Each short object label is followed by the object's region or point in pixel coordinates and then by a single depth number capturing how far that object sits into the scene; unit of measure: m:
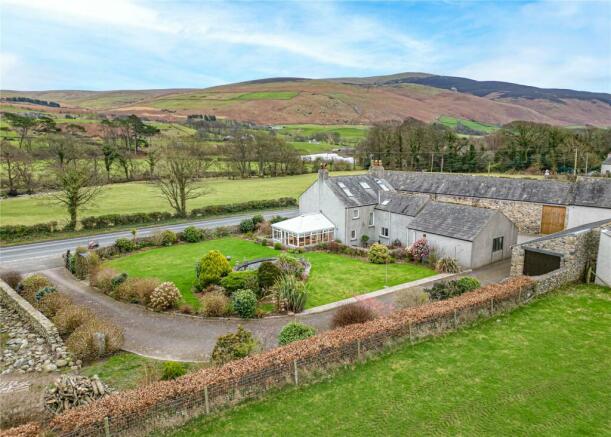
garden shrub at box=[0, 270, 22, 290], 23.38
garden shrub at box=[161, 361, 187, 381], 12.13
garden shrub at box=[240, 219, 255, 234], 38.13
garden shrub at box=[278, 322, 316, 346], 14.24
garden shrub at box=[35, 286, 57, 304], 20.34
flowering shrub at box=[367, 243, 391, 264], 27.31
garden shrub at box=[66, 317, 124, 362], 14.98
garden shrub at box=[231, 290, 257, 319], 18.36
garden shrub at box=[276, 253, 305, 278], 23.77
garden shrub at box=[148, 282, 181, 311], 19.55
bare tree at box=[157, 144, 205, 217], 42.16
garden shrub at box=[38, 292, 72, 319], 18.71
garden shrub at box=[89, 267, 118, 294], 22.77
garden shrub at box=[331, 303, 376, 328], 15.73
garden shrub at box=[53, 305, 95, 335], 16.94
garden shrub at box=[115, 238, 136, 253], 31.27
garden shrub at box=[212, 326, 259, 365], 13.18
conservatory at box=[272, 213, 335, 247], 31.81
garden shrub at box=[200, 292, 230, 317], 18.77
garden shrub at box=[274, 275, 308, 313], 19.16
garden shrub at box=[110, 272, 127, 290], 22.64
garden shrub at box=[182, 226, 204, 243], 34.84
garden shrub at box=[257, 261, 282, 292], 21.14
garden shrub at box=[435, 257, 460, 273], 25.28
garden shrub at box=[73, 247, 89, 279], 25.66
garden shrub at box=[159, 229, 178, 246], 33.78
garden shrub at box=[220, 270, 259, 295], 20.80
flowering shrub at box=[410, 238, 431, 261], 27.27
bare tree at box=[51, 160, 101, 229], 36.34
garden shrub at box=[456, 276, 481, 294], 19.00
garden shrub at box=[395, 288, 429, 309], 17.87
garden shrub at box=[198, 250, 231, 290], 22.17
